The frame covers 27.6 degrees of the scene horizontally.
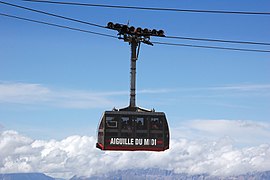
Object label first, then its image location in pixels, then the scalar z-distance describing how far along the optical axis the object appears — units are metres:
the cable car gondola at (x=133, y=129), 52.47
